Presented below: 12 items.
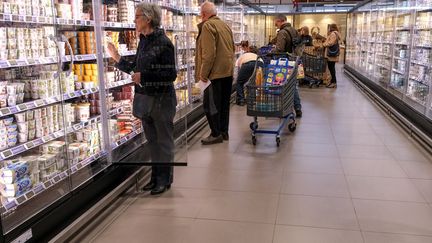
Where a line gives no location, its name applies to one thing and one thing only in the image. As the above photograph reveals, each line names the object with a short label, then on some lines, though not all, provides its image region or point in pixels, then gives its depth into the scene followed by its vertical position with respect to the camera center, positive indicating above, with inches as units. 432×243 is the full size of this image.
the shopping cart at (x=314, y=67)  433.4 -23.8
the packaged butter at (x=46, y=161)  119.7 -33.2
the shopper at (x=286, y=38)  288.5 +4.7
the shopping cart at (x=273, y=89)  207.8 -22.5
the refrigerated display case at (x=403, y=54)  239.6 -7.3
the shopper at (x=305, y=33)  408.6 +11.5
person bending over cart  302.7 -18.3
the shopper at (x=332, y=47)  438.6 -2.8
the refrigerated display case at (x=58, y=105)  106.3 -18.7
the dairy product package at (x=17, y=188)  105.3 -36.4
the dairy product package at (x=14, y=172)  105.4 -32.4
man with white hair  195.9 -10.0
